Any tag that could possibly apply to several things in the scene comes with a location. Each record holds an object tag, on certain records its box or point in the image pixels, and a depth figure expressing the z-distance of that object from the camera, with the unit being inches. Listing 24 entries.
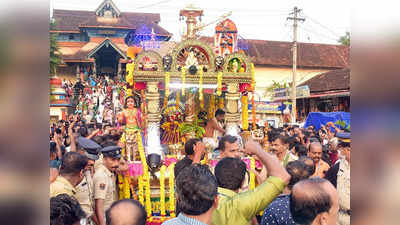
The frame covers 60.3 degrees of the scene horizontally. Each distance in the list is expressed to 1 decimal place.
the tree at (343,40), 1240.2
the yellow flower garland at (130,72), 278.8
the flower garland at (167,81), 261.7
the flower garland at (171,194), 195.9
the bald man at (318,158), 189.8
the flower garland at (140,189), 198.0
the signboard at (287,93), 753.9
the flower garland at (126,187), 193.0
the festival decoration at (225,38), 465.7
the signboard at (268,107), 743.7
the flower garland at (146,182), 199.5
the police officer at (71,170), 121.0
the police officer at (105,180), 135.3
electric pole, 660.1
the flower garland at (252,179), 200.4
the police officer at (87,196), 130.3
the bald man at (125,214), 86.1
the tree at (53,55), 408.6
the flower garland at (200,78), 278.2
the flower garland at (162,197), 198.4
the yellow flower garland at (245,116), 317.9
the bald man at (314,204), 78.7
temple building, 815.9
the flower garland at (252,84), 292.0
